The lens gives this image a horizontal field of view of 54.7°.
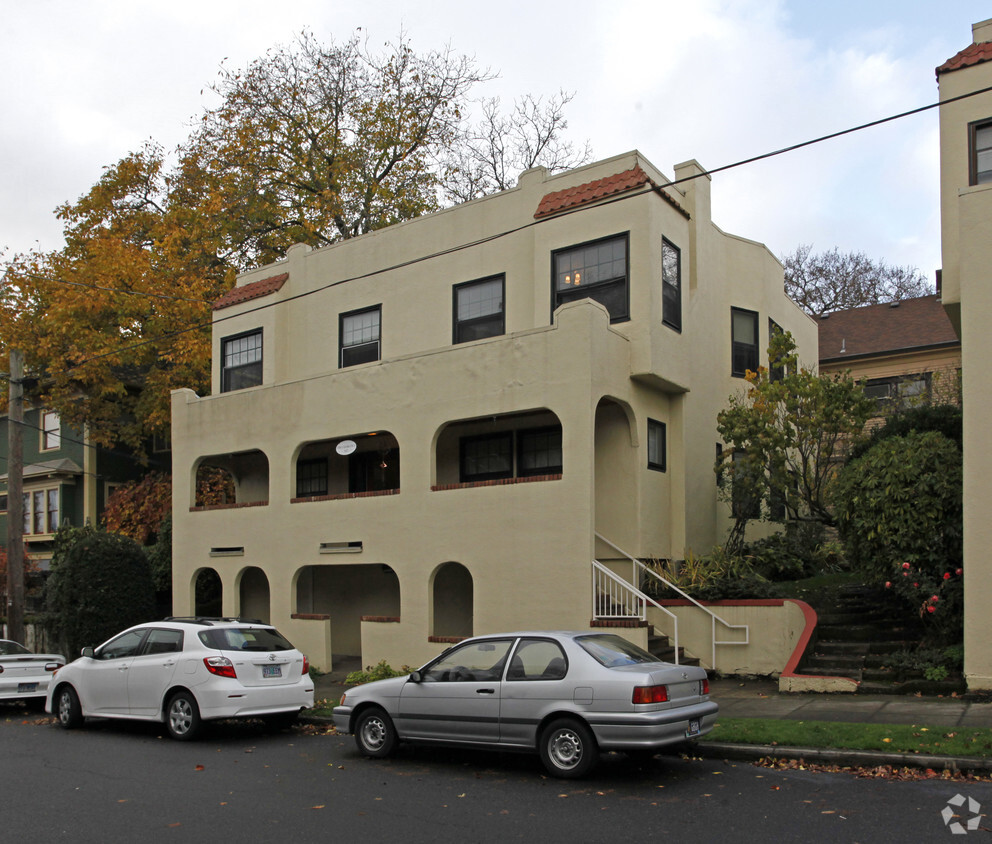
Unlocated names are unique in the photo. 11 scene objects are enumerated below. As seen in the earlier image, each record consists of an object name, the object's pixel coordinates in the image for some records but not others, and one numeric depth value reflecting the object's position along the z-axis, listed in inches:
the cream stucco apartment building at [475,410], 616.7
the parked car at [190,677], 464.1
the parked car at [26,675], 608.1
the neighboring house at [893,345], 1144.2
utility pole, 809.5
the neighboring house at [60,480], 1267.2
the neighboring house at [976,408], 472.1
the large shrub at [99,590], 807.7
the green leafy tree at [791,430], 630.5
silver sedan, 344.2
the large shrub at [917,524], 509.4
